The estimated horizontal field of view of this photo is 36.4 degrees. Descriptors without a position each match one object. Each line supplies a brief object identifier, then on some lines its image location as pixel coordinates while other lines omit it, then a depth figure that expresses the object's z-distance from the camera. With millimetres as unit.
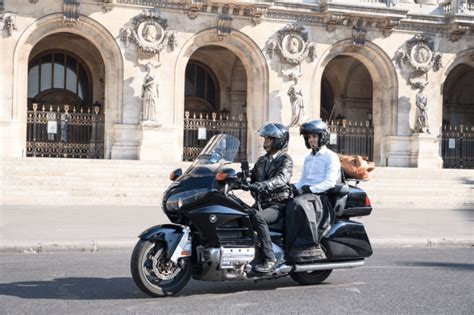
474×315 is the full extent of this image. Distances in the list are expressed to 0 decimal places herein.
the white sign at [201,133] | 25422
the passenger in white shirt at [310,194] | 7117
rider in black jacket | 6898
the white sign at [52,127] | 23639
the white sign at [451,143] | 28311
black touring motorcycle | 6574
